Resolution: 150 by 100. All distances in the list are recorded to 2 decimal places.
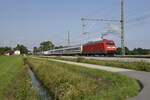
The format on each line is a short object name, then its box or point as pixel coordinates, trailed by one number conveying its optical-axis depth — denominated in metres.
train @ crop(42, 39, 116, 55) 54.31
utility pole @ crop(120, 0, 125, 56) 39.09
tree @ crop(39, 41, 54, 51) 193.88
